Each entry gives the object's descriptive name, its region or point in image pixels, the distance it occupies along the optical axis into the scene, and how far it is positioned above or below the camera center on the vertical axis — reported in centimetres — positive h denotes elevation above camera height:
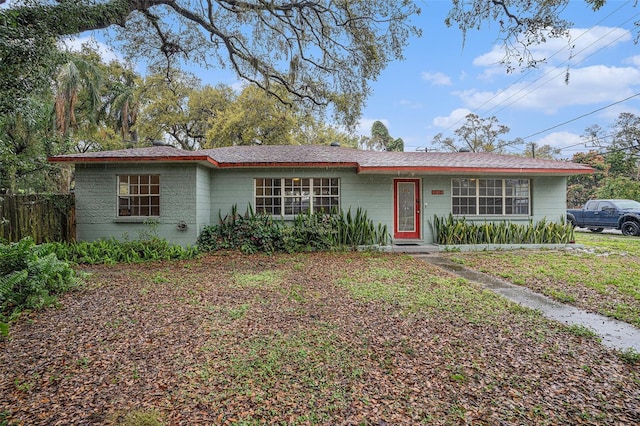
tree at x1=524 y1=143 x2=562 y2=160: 3313 +622
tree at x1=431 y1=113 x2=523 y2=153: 2936 +716
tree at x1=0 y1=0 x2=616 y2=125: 508 +431
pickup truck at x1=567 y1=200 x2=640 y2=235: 1345 -23
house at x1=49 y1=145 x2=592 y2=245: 895 +77
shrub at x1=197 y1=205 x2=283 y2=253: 922 -70
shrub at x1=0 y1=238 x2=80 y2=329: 420 -93
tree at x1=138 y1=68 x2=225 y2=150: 2075 +705
